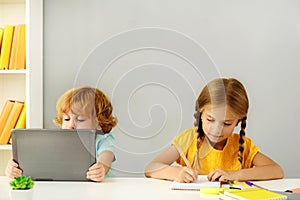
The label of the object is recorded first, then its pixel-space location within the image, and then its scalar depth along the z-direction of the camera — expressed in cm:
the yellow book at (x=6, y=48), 406
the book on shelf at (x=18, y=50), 406
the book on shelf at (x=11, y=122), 407
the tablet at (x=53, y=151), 281
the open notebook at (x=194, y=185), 278
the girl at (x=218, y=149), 290
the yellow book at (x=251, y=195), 247
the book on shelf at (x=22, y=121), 408
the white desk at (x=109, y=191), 265
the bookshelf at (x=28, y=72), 407
